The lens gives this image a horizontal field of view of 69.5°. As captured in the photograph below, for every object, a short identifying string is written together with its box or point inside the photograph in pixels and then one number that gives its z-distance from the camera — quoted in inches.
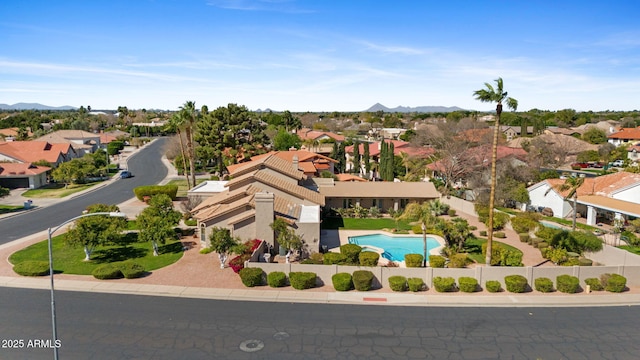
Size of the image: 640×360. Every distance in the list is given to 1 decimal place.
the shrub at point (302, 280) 1160.8
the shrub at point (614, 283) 1163.3
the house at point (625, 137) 4736.7
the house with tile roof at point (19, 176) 2703.0
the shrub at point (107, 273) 1225.4
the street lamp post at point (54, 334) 704.2
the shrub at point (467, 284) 1155.9
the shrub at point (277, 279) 1173.7
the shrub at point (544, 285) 1165.1
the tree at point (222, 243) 1295.5
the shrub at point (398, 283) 1158.3
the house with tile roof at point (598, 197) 1884.8
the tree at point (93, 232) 1349.7
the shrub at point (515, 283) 1152.2
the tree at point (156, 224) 1405.0
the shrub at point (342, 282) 1157.7
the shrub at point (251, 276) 1172.5
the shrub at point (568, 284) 1157.7
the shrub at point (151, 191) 2314.2
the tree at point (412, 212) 1937.7
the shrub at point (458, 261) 1311.5
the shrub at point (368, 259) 1309.1
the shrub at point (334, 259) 1294.3
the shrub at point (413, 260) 1317.7
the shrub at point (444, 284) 1159.0
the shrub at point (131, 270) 1236.5
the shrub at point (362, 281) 1155.9
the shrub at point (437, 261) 1305.4
